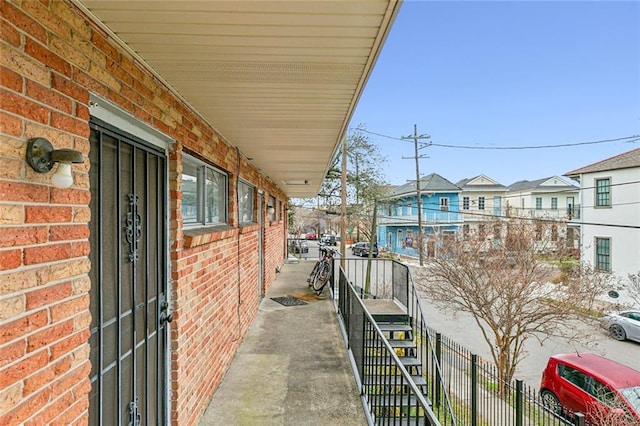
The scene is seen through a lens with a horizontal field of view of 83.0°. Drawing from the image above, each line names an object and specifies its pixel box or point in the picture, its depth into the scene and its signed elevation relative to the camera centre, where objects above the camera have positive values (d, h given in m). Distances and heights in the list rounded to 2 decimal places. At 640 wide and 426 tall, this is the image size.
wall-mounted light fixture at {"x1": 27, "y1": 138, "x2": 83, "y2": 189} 1.29 +0.21
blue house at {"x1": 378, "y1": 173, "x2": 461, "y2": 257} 26.02 +0.32
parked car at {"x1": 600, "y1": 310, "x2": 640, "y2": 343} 10.26 -3.25
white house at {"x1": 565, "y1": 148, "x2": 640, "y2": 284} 14.06 +0.04
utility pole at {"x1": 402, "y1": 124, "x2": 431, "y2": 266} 22.17 +4.22
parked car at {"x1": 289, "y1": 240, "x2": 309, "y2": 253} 21.11 -1.94
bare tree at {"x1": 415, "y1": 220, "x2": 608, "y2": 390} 8.11 -1.71
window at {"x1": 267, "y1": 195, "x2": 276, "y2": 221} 9.34 +0.26
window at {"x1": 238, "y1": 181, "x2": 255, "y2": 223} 5.67 +0.23
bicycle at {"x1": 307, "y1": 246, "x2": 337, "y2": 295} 8.14 -1.37
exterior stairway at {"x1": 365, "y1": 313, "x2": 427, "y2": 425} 5.97 -2.31
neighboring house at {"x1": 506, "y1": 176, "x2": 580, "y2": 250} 30.08 +1.54
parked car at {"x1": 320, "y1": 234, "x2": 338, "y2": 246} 30.19 -2.27
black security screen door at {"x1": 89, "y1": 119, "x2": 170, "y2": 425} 1.84 -0.38
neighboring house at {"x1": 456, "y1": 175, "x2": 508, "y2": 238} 29.21 +1.61
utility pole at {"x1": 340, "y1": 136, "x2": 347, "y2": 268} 14.12 +0.58
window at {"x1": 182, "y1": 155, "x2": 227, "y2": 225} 3.29 +0.23
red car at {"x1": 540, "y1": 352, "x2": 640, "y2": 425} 5.42 -2.94
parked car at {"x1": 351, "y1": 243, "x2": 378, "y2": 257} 26.44 -2.60
